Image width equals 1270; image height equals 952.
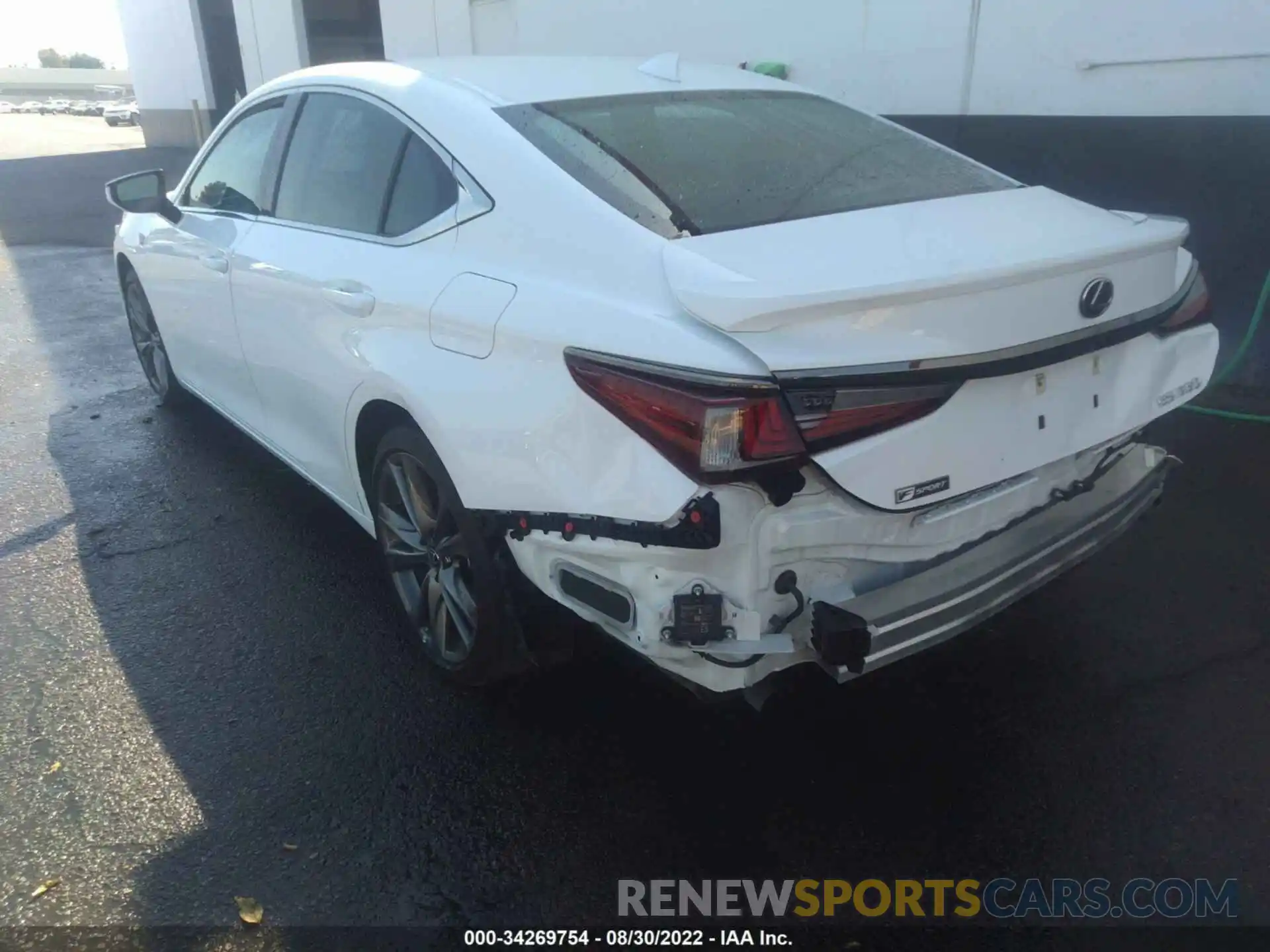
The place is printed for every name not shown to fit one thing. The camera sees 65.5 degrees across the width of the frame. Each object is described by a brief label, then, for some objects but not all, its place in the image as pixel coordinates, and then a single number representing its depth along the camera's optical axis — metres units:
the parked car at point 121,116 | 39.16
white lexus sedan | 2.04
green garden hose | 4.85
